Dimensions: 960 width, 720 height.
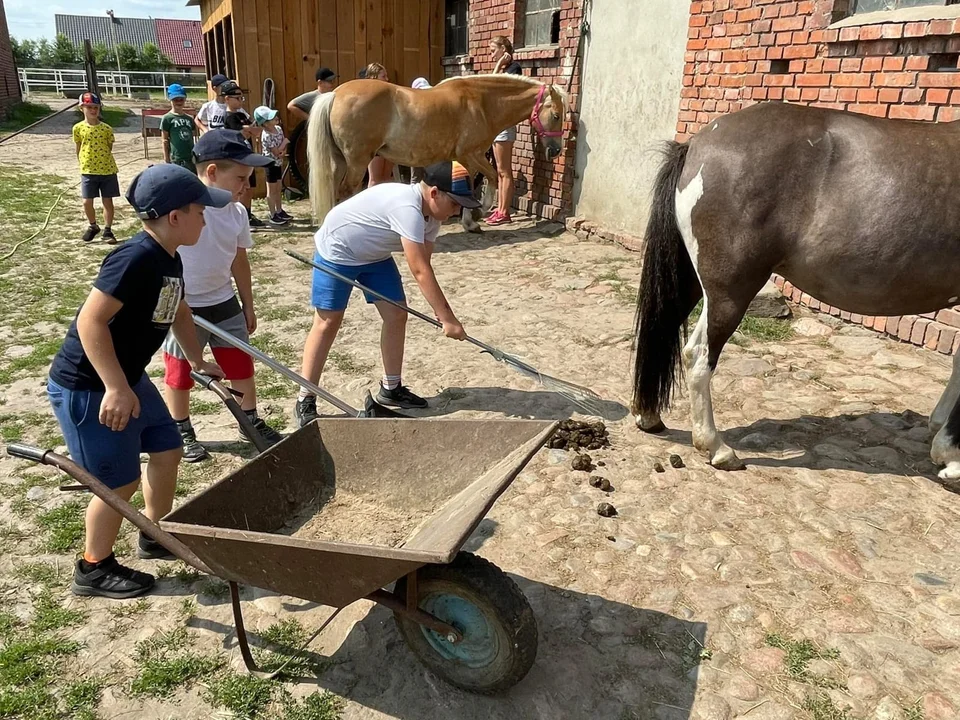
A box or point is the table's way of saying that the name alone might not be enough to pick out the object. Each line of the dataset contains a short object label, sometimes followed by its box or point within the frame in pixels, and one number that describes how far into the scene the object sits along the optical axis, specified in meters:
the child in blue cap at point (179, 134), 9.49
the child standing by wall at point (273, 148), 9.68
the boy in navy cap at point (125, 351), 2.23
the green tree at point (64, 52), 65.94
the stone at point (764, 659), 2.40
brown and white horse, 3.30
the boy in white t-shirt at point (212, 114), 9.43
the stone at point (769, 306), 5.80
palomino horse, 8.59
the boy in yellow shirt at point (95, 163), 8.25
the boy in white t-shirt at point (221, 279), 3.29
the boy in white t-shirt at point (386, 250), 3.53
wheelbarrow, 1.98
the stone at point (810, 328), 5.56
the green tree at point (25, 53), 61.98
